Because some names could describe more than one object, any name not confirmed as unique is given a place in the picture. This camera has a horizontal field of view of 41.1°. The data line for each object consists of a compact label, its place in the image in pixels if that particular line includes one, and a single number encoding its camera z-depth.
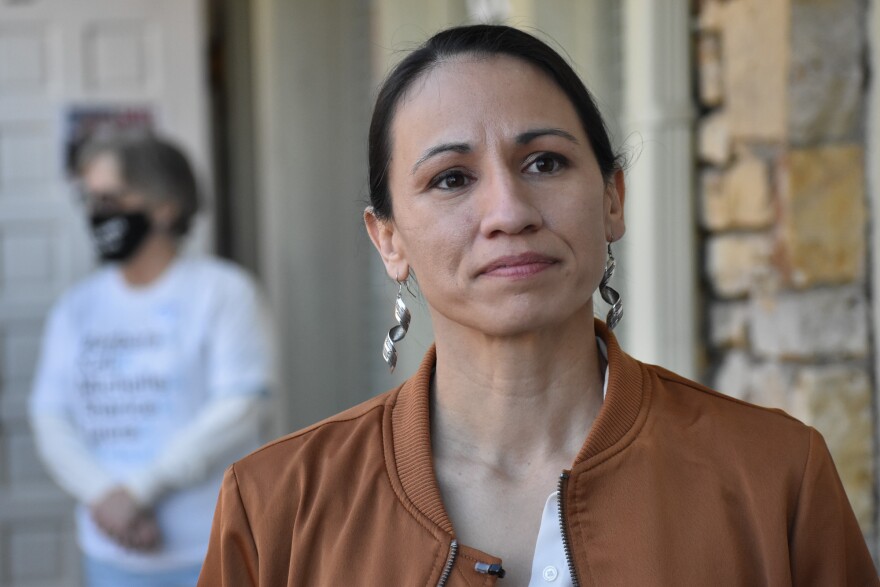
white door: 5.19
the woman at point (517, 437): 1.59
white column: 2.94
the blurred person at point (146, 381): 3.45
